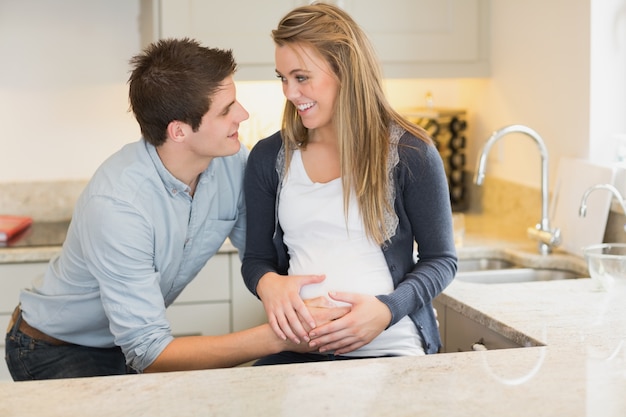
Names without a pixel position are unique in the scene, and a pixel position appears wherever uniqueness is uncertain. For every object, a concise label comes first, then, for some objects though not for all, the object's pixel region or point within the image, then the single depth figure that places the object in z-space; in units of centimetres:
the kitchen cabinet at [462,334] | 211
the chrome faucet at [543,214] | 265
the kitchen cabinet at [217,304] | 297
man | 194
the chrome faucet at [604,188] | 238
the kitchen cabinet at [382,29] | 312
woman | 197
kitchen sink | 271
